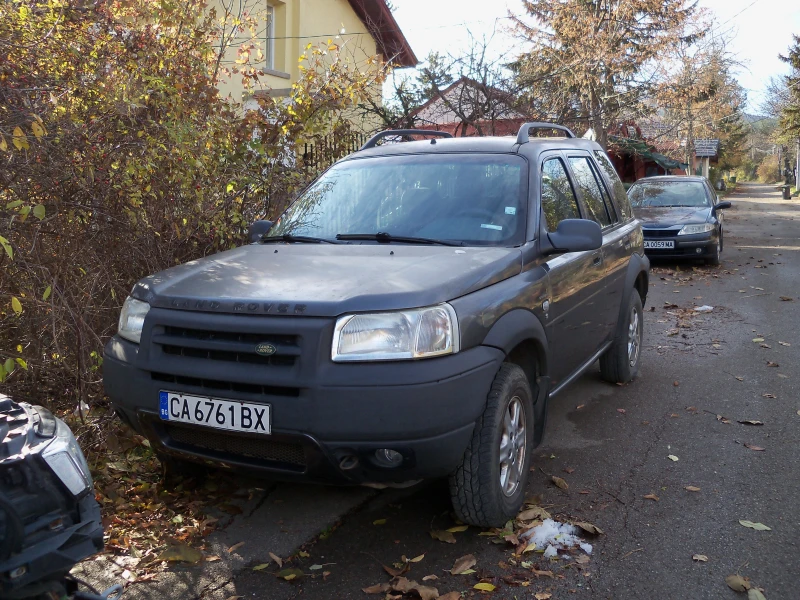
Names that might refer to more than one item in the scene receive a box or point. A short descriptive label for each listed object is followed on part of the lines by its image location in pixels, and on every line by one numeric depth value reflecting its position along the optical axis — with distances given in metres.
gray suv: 3.09
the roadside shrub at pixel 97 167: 4.50
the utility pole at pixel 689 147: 43.16
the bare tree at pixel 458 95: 12.77
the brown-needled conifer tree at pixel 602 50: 21.27
